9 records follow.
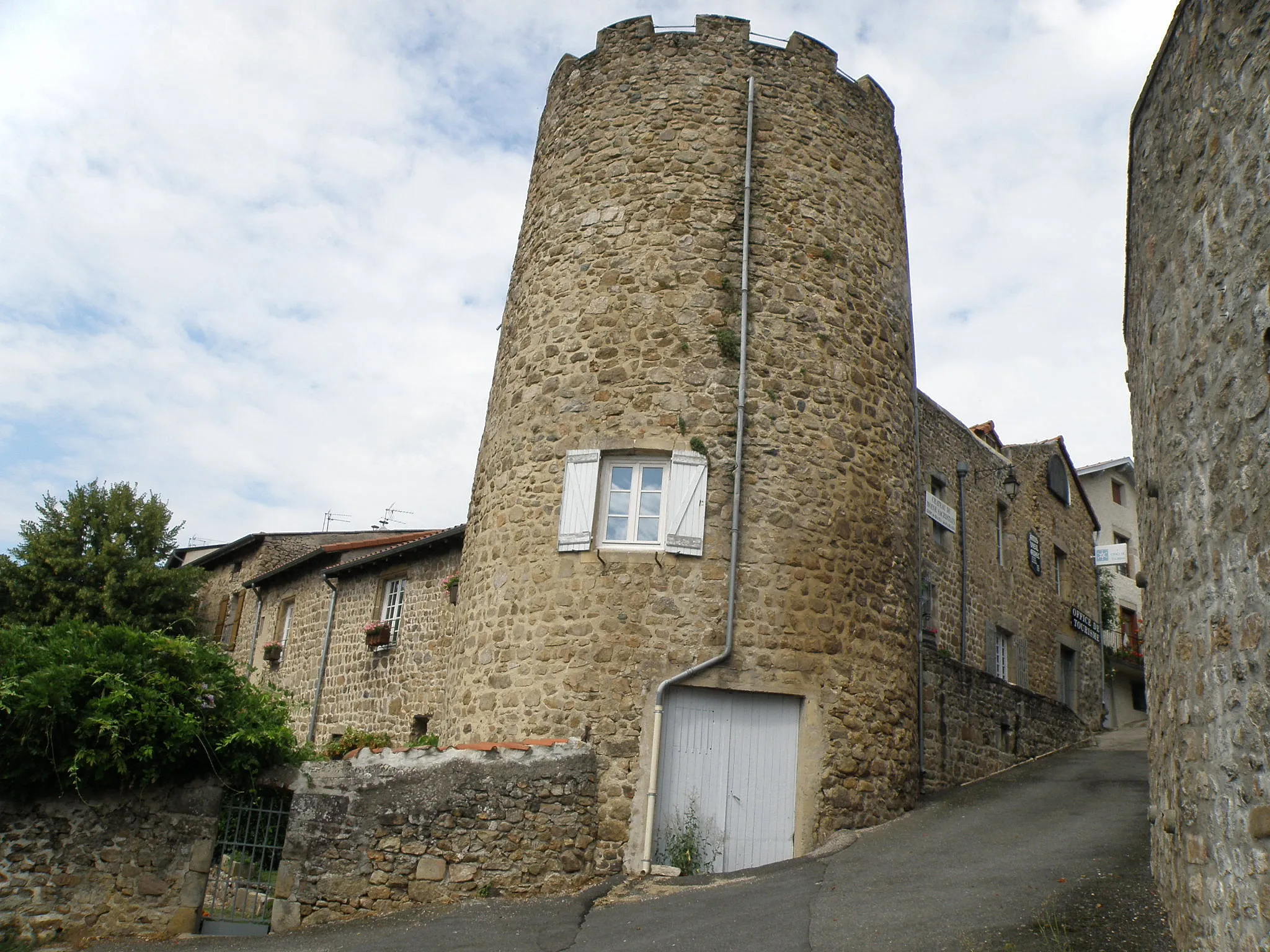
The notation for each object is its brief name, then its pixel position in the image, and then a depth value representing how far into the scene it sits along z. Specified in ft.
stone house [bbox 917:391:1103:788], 45.19
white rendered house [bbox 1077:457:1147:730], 82.43
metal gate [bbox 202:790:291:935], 28.37
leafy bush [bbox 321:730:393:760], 37.75
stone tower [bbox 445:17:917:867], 31.91
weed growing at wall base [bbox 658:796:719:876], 29.99
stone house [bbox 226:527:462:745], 49.39
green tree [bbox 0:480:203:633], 80.12
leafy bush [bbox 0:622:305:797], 26.48
